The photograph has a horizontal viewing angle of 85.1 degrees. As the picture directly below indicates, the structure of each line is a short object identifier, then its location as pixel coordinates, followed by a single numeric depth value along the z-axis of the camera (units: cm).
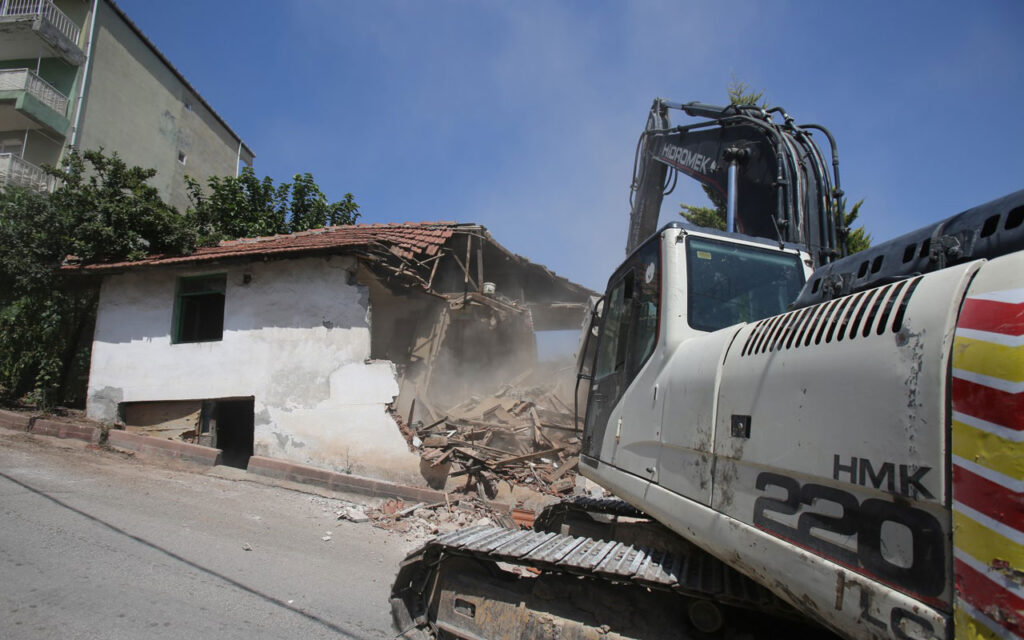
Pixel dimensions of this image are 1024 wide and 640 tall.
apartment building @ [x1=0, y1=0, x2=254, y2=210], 1728
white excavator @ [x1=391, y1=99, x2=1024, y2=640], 132
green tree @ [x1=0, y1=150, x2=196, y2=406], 1178
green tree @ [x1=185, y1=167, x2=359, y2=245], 1831
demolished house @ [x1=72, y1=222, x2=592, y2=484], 997
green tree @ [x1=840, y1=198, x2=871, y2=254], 1340
